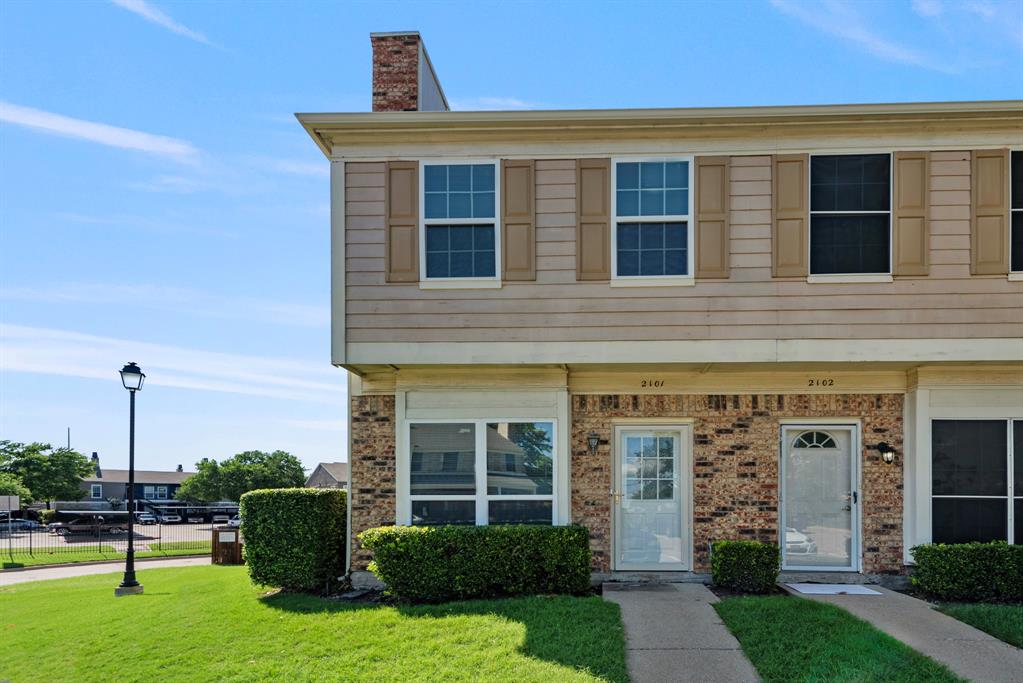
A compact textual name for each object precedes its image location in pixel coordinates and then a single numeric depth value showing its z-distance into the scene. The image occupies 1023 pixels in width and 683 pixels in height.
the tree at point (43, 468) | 42.38
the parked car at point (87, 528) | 27.61
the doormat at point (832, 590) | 7.98
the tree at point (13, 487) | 37.81
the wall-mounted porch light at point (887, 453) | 8.61
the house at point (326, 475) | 47.27
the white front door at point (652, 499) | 8.91
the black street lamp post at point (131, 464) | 11.50
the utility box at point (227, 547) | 16.00
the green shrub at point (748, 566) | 7.95
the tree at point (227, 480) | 46.19
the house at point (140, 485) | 60.03
